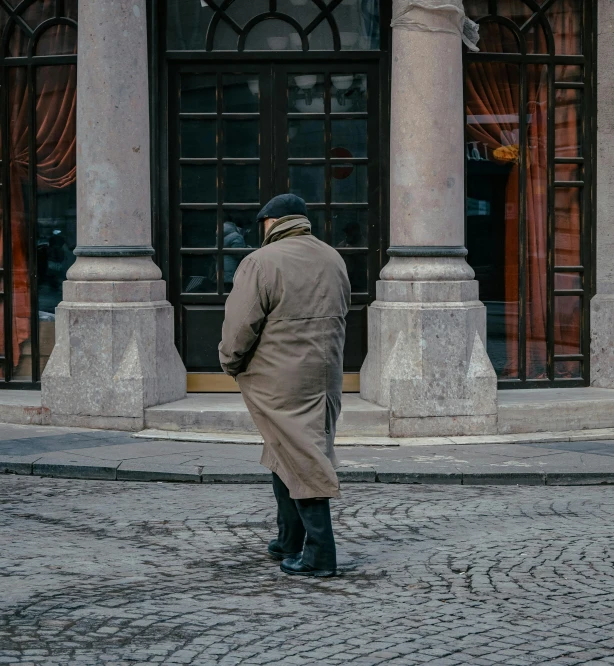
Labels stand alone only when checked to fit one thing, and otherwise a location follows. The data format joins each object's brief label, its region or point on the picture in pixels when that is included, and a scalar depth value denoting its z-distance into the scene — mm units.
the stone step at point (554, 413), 11984
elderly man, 6473
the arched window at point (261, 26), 12922
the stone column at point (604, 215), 13242
